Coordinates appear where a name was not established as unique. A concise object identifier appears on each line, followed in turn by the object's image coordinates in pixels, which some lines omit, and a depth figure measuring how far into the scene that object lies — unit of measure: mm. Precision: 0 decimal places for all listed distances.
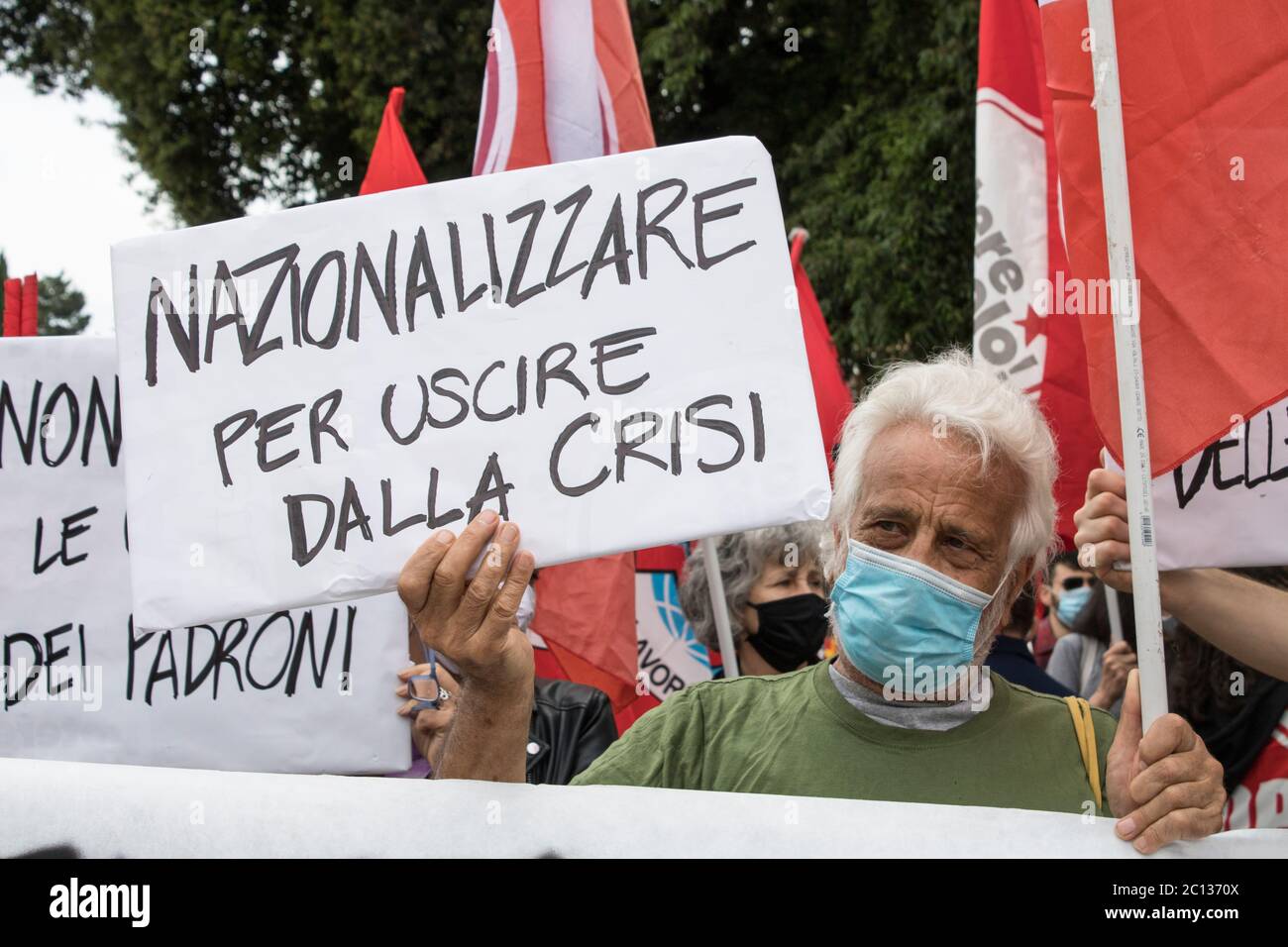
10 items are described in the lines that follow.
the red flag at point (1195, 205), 1795
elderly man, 1771
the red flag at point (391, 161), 3355
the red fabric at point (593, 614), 3090
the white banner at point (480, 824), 1560
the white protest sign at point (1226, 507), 1874
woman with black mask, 3240
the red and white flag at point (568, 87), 3379
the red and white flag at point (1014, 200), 3549
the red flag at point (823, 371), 3840
